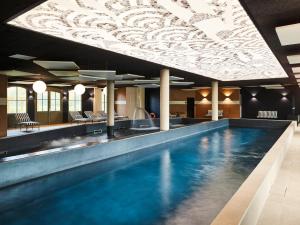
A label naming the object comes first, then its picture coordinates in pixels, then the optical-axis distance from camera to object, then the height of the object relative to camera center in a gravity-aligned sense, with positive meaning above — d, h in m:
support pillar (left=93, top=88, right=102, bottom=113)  22.89 +0.90
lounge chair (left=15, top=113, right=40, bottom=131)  15.20 -0.43
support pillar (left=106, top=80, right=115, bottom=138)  13.66 +0.32
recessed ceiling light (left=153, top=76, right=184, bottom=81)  14.78 +1.92
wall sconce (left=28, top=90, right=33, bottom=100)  18.80 +1.09
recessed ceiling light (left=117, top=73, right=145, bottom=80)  12.68 +1.78
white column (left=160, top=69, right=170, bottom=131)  11.77 +0.33
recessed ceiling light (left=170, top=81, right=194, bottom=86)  17.65 +1.97
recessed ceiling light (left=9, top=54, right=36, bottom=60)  7.46 +1.61
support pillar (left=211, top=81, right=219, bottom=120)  18.53 +0.76
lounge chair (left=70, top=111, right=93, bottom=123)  16.94 -0.49
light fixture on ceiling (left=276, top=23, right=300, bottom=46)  4.70 +1.53
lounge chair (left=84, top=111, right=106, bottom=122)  17.87 -0.52
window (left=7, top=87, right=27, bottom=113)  17.72 +0.70
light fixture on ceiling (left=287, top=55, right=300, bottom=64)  7.36 +1.55
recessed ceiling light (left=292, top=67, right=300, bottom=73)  9.66 +1.61
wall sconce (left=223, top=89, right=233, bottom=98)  23.80 +1.69
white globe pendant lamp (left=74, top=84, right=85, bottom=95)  9.98 +0.82
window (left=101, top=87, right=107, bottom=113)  23.48 +0.73
